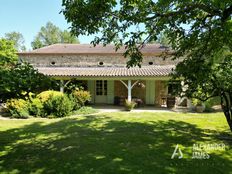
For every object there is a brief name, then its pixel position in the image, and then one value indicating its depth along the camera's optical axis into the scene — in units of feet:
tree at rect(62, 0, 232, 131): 15.03
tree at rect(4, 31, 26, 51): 175.20
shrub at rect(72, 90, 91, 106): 39.35
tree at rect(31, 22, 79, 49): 149.06
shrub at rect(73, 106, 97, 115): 37.24
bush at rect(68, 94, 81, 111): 38.11
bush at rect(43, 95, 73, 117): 35.12
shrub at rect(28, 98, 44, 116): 34.90
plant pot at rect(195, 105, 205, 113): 38.47
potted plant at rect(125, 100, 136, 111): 39.60
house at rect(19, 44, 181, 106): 43.04
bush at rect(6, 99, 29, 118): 34.02
